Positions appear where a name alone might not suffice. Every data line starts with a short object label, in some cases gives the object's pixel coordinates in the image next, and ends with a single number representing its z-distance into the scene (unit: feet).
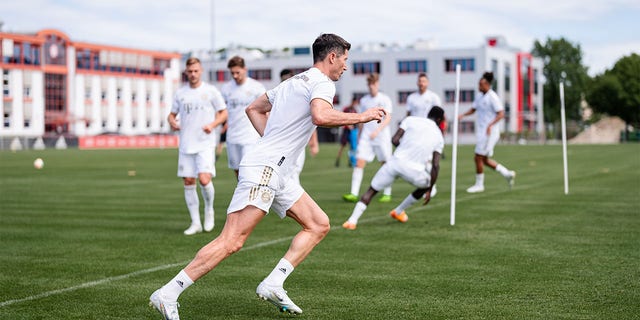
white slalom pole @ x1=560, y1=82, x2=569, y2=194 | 56.13
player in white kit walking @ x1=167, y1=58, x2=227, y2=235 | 36.88
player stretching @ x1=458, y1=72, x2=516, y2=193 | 57.88
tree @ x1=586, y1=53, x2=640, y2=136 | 369.30
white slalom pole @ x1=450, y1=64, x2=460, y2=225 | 38.84
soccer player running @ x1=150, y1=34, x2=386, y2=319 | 19.19
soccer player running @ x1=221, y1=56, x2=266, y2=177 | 40.42
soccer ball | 99.27
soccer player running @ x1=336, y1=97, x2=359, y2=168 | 92.63
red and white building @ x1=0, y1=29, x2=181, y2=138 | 288.10
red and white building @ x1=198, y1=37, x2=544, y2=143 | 319.88
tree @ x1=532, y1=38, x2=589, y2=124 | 407.44
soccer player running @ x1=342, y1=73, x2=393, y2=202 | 52.60
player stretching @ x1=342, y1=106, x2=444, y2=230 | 38.04
